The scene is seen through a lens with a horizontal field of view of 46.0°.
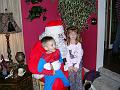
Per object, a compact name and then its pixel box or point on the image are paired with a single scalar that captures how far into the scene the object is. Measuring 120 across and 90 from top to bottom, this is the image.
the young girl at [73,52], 1.75
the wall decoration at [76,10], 2.03
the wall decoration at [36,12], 2.13
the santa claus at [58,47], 1.62
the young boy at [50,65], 1.56
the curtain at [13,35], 1.90
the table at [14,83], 1.57
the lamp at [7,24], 1.68
